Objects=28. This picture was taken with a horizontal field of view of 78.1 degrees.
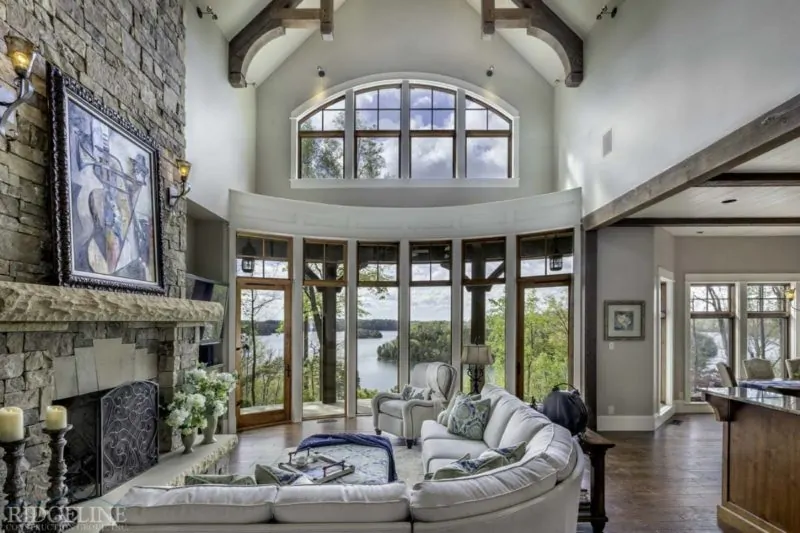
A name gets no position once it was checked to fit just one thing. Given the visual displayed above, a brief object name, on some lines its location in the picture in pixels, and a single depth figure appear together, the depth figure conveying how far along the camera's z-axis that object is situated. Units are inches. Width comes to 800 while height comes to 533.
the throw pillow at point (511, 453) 111.9
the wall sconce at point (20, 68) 101.3
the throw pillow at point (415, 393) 246.9
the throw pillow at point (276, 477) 101.7
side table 138.8
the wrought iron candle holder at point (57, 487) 91.5
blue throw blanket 174.8
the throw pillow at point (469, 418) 179.9
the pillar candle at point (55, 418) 92.5
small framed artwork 264.8
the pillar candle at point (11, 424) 85.1
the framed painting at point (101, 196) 119.8
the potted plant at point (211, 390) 188.1
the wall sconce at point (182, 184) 183.8
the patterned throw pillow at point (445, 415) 200.7
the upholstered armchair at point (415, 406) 228.5
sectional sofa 82.0
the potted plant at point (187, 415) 172.7
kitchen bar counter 131.2
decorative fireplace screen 134.2
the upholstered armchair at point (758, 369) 285.3
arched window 323.0
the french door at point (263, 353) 275.6
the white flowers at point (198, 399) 175.0
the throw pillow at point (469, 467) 100.0
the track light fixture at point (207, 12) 230.1
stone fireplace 108.7
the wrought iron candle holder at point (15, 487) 86.4
